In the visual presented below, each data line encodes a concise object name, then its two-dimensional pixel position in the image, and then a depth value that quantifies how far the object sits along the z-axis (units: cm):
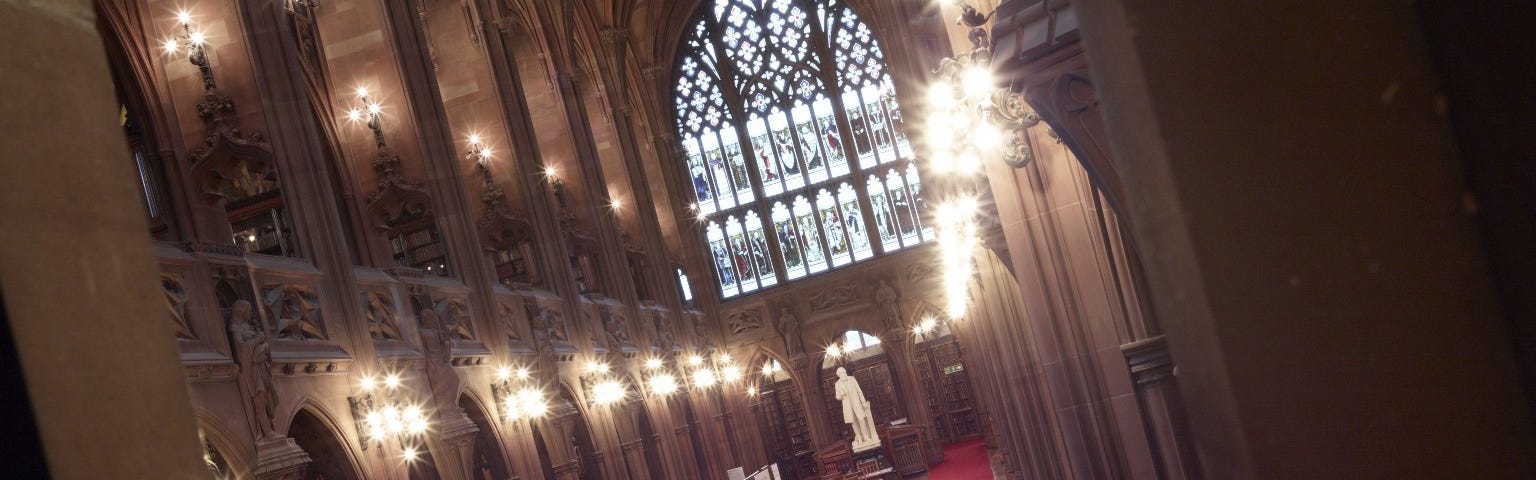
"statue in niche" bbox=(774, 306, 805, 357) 3025
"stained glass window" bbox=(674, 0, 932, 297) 3111
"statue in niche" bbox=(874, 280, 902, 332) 2997
